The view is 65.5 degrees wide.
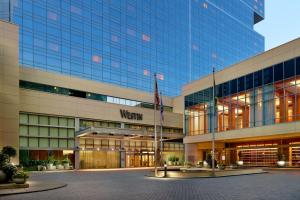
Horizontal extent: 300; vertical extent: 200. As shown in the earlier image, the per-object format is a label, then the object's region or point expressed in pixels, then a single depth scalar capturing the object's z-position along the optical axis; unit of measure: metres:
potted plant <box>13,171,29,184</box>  15.56
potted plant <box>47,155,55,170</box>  35.11
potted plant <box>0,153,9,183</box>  15.50
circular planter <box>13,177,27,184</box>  15.54
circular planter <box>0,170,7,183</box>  15.47
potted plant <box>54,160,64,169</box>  35.90
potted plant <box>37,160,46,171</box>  34.44
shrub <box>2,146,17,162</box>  17.93
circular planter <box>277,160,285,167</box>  32.70
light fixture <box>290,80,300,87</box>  28.59
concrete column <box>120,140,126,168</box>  43.65
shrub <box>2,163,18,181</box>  15.66
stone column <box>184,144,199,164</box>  43.65
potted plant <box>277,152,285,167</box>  32.72
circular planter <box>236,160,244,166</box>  36.99
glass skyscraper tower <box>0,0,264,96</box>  50.54
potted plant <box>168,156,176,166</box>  47.50
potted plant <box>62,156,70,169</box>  36.91
